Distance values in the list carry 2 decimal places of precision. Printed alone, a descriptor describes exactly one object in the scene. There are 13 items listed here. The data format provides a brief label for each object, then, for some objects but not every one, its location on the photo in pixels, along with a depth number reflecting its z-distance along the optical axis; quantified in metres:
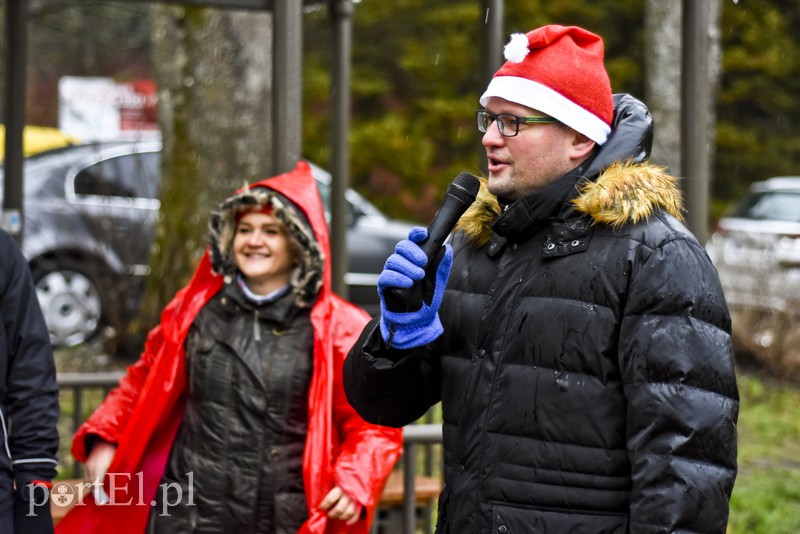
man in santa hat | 4.50
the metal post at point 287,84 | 7.64
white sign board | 30.55
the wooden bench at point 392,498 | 8.34
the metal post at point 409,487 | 8.33
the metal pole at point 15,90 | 9.88
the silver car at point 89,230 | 17.03
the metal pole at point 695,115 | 7.58
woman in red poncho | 6.70
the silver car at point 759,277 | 17.91
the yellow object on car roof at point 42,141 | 21.43
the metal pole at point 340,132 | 10.00
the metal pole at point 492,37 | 8.41
